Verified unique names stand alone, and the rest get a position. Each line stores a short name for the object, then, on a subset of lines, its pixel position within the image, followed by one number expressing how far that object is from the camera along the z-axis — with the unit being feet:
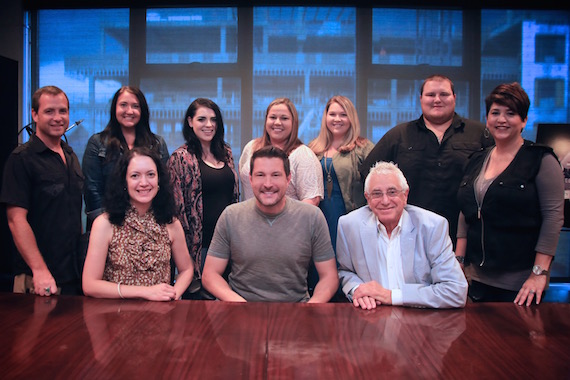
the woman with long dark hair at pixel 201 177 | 9.07
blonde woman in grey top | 9.67
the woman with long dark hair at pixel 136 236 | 6.58
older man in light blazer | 6.38
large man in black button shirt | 8.71
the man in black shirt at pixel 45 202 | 7.22
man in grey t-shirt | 7.09
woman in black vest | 6.89
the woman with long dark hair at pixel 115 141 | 8.93
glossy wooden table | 3.79
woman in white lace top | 9.21
